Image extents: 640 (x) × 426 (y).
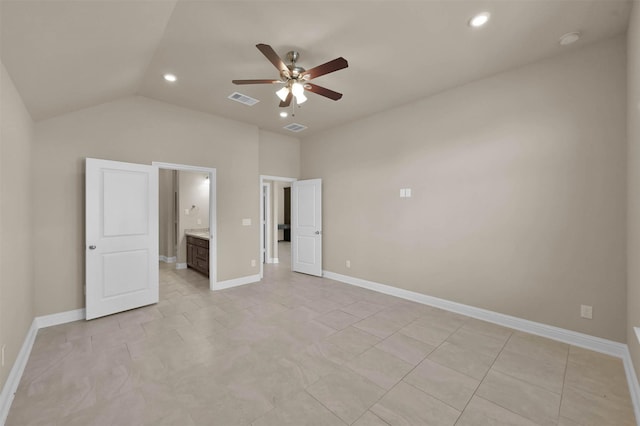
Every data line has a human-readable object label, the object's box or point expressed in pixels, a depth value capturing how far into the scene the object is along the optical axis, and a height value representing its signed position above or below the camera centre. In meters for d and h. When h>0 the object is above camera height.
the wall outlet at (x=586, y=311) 2.64 -1.03
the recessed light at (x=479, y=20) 2.24 +1.71
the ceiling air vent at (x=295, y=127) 5.09 +1.73
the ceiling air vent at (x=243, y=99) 3.73 +1.70
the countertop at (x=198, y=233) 5.54 -0.48
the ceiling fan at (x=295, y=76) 2.29 +1.35
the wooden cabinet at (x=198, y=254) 5.46 -0.92
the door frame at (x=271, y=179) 5.25 +0.75
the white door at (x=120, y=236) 3.30 -0.31
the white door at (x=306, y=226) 5.46 -0.30
